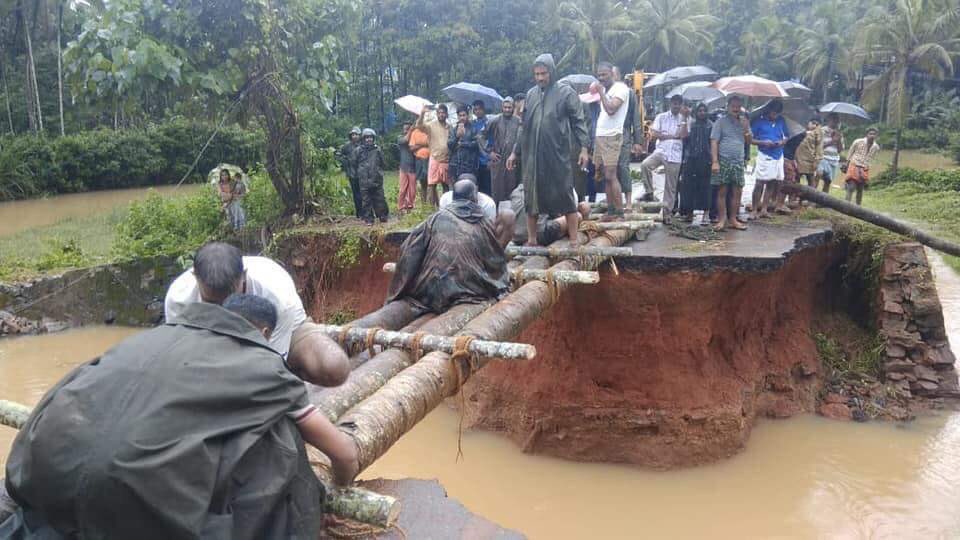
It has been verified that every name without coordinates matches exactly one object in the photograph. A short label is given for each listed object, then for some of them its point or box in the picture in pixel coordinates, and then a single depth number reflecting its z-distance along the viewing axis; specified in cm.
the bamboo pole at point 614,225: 664
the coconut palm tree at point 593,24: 2778
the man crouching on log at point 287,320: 289
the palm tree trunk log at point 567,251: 585
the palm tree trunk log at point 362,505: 230
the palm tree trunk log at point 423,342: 343
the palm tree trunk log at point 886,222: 765
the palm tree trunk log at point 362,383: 304
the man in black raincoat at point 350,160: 935
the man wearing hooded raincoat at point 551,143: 609
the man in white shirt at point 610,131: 726
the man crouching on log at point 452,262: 488
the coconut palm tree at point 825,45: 2955
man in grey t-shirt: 700
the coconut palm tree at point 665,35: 2930
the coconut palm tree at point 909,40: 2272
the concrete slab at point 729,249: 610
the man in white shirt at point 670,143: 791
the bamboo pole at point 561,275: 502
